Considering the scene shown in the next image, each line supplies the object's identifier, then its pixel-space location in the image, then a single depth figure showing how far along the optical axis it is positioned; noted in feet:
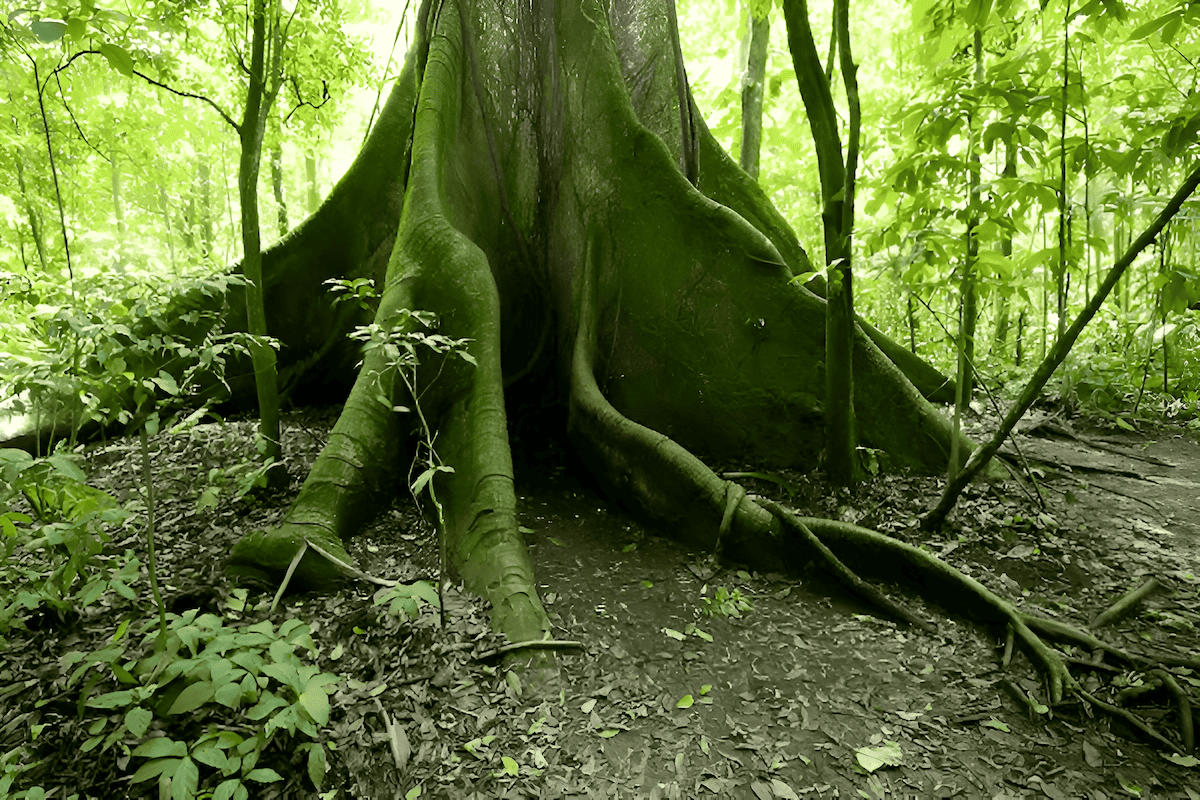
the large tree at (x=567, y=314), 9.89
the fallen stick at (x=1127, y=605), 8.57
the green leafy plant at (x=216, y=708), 5.52
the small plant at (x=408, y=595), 7.14
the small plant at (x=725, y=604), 9.24
